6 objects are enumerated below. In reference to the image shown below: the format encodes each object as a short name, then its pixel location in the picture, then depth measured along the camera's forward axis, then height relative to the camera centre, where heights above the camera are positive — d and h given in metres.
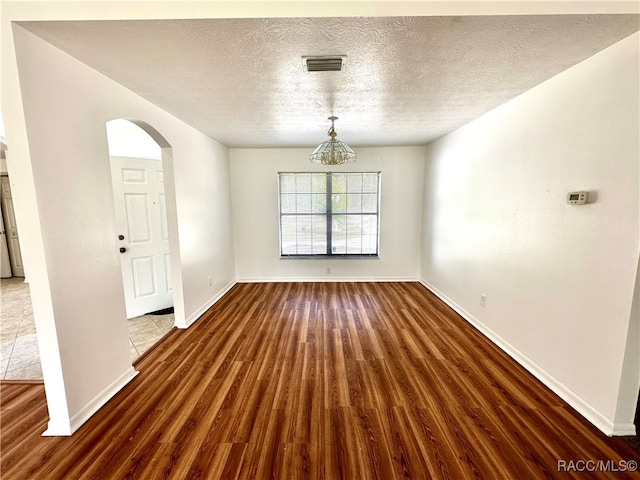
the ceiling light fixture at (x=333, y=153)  2.99 +0.63
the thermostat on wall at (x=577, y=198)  1.76 +0.06
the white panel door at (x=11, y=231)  5.61 -0.44
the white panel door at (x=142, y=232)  3.30 -0.30
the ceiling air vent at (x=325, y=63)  1.70 +0.95
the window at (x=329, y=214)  4.92 -0.10
